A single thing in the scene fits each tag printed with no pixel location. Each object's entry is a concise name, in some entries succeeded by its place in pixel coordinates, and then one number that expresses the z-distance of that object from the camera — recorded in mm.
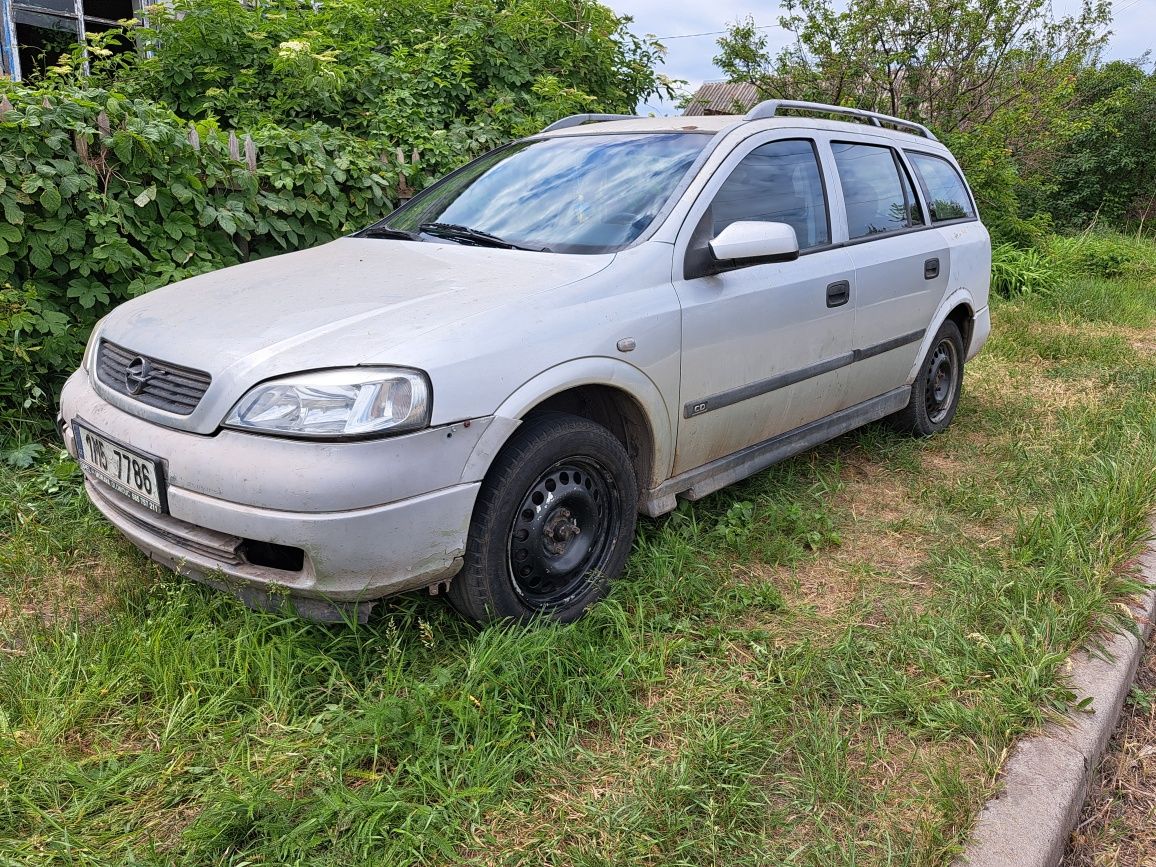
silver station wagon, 2275
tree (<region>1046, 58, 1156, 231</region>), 14250
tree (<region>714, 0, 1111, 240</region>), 9508
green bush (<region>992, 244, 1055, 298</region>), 9516
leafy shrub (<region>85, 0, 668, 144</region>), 6172
